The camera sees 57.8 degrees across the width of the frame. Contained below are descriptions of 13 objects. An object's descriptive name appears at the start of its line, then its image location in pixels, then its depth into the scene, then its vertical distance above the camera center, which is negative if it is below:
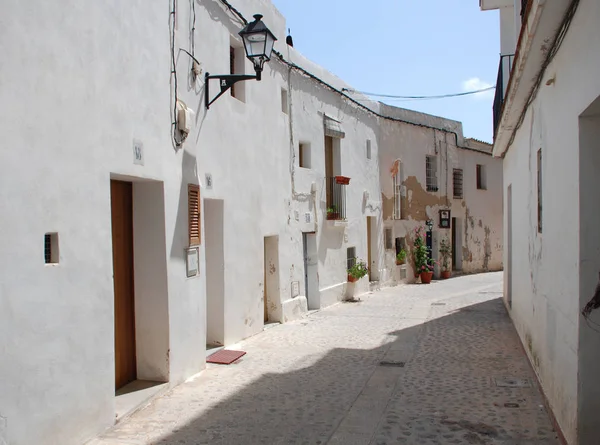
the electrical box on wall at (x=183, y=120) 6.48 +1.20
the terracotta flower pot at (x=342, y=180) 13.68 +0.93
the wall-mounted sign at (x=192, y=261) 6.75 -0.52
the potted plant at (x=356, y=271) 14.44 -1.47
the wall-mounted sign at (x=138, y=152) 5.50 +0.71
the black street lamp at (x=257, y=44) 7.11 +2.30
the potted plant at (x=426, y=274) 18.75 -2.03
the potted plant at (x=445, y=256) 20.22 -1.56
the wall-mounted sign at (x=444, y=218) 20.27 -0.14
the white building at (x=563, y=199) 3.94 +0.12
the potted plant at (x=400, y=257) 18.15 -1.38
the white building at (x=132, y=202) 3.91 +0.20
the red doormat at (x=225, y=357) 7.59 -1.98
